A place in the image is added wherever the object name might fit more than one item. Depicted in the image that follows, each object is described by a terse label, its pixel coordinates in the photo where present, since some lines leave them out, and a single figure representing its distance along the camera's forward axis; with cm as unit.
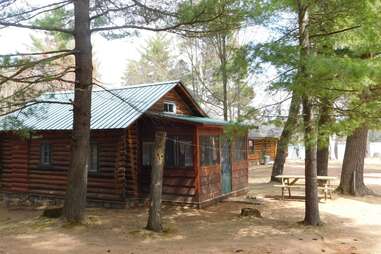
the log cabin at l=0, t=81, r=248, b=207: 1365
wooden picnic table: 1420
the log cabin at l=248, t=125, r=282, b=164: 3418
